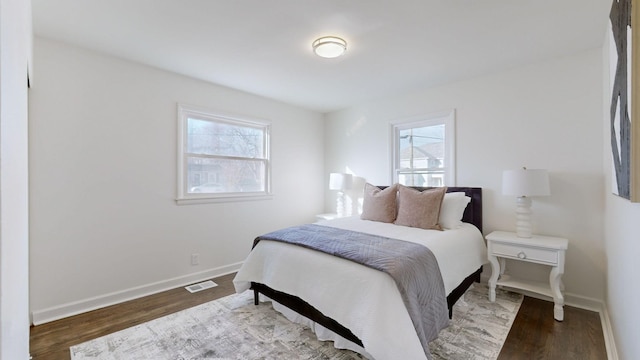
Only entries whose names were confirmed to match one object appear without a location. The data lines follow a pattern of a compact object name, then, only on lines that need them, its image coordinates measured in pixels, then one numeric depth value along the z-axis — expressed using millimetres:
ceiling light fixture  2357
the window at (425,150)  3523
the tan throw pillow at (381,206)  3224
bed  1624
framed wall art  1036
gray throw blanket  1727
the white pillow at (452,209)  2910
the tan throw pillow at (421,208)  2875
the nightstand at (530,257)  2391
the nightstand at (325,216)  4395
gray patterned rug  1940
